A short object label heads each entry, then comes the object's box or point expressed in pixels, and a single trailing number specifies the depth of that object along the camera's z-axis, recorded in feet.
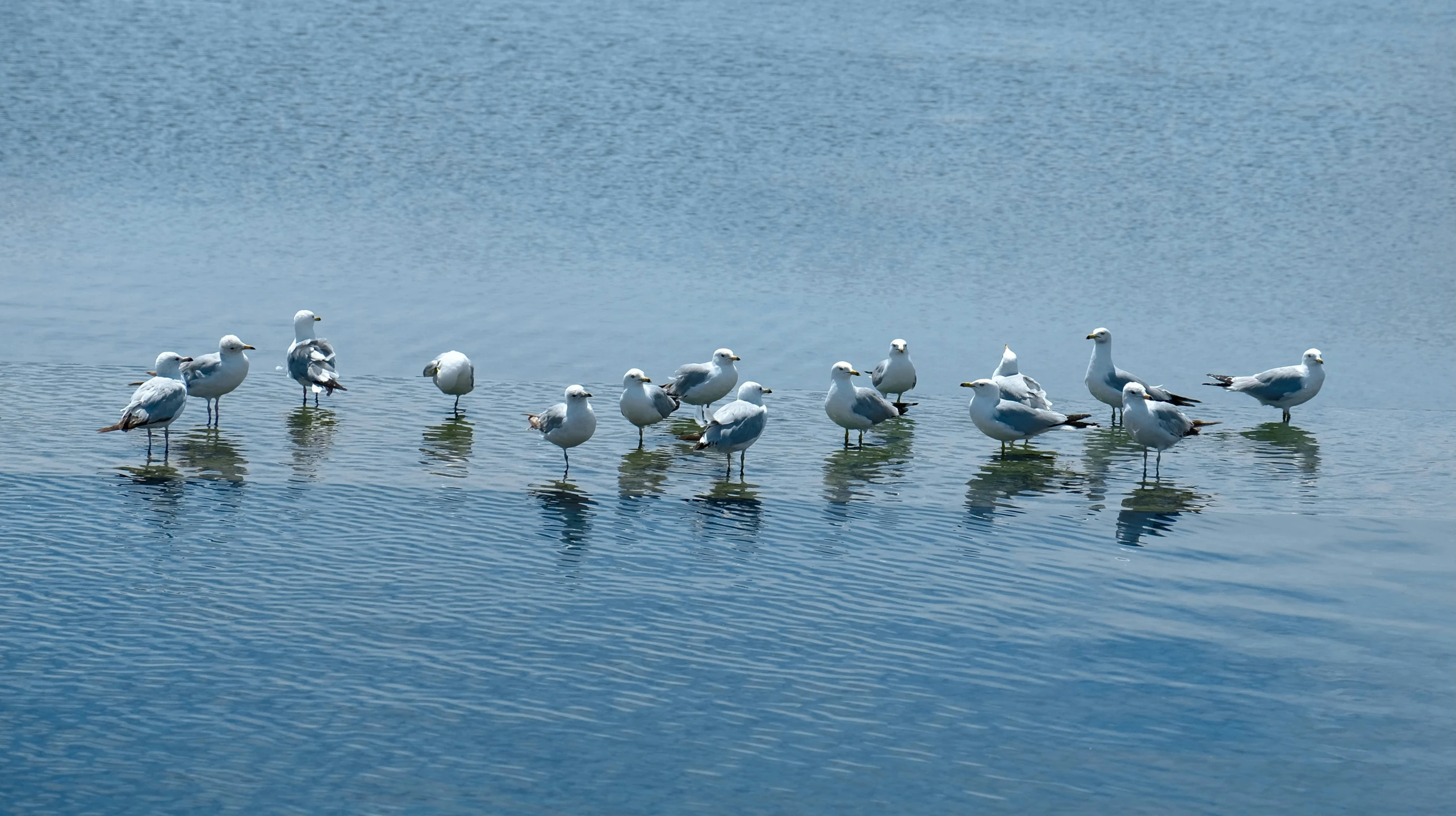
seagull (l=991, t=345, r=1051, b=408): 63.16
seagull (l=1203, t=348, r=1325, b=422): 68.59
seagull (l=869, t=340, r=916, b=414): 67.77
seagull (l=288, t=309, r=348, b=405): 65.16
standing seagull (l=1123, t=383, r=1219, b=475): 57.93
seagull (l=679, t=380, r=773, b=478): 56.13
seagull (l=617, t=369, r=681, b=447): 59.26
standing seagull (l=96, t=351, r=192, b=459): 55.42
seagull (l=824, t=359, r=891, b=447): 60.49
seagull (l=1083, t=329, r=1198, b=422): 66.28
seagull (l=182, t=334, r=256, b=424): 61.41
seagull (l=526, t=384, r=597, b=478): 55.47
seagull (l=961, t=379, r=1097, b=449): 59.82
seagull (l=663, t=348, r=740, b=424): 64.64
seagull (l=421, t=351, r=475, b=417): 63.67
